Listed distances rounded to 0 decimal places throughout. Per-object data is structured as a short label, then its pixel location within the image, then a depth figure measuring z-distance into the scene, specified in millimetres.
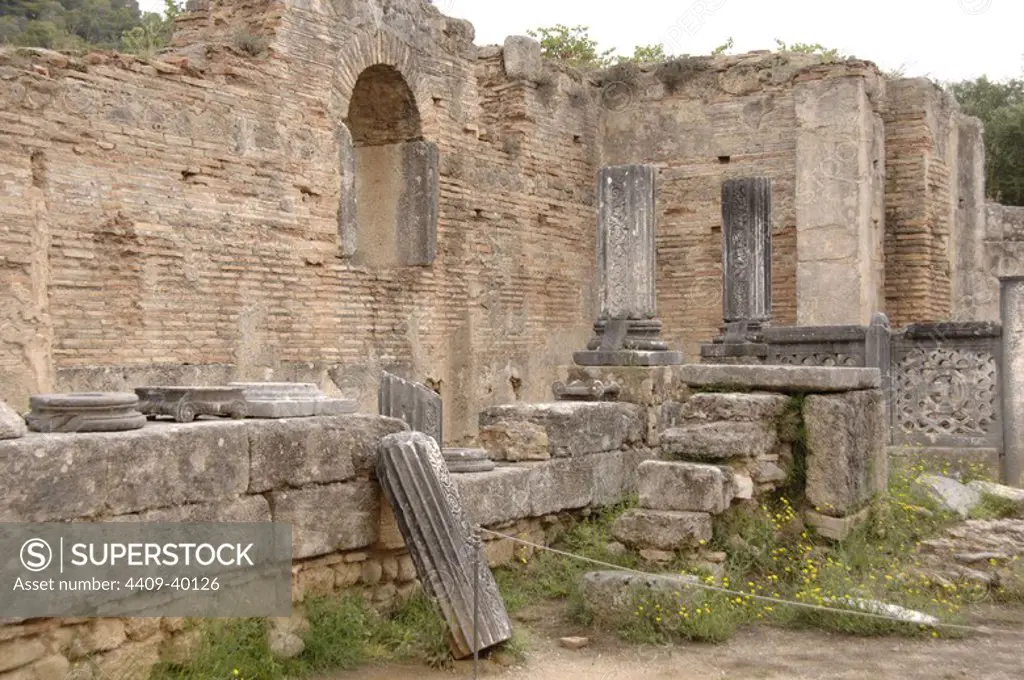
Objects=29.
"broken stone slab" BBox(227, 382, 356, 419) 5418
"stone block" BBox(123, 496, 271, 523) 4707
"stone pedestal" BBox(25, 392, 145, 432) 4641
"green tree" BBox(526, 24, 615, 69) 18797
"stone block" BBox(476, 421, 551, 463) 7625
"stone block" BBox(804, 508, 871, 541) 6926
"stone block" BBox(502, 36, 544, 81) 15430
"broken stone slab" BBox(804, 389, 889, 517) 6957
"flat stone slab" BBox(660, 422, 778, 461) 6793
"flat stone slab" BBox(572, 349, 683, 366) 10062
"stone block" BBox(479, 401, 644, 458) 7871
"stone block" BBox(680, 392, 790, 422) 6988
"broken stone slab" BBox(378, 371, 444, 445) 8297
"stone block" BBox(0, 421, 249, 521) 4195
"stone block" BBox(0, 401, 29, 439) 4262
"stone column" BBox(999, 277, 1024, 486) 9719
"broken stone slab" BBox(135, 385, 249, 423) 5328
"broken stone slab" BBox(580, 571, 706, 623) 5895
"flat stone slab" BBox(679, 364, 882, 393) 7059
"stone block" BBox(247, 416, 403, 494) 5207
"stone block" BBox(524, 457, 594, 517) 7289
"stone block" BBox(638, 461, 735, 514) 6613
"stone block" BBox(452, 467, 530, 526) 6512
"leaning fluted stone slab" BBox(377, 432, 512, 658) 5285
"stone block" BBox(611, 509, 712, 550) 6527
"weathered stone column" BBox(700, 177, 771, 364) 13508
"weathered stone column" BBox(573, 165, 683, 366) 10782
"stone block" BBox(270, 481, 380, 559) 5324
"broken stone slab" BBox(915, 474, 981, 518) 8141
